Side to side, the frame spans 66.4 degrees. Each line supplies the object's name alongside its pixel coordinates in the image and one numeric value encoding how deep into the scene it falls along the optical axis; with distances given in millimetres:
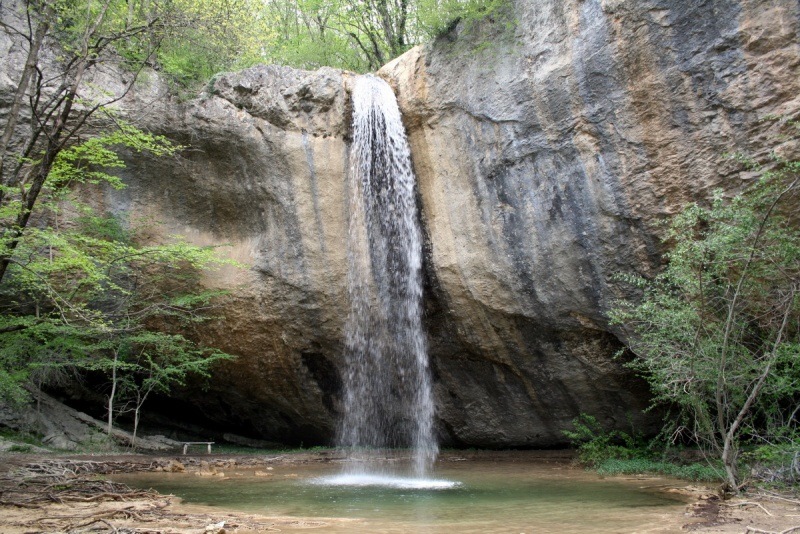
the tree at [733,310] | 7625
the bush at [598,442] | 11852
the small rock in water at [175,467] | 11391
